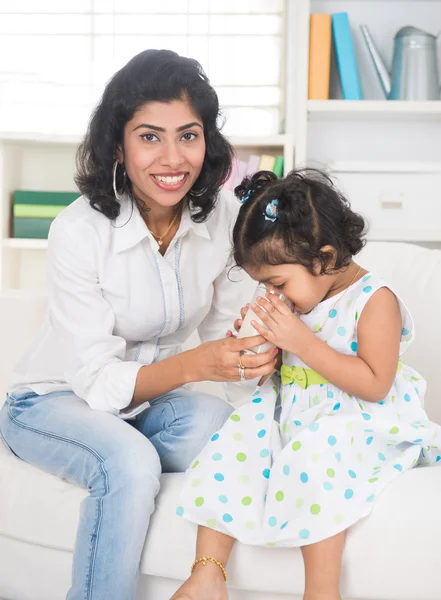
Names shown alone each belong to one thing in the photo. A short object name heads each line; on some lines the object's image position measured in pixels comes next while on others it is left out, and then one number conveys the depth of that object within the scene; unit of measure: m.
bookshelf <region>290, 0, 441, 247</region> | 2.79
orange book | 2.81
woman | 1.45
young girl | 1.33
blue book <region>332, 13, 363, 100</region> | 2.82
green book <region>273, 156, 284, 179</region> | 2.89
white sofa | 1.33
